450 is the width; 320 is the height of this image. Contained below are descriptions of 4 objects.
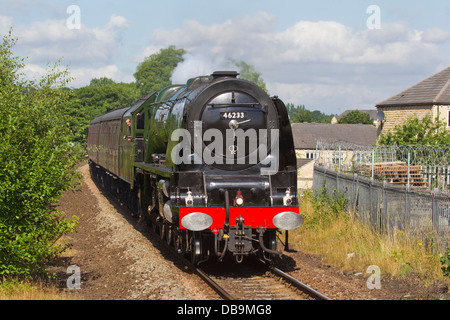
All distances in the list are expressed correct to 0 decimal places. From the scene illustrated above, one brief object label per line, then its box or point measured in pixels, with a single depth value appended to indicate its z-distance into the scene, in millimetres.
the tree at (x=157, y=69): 87625
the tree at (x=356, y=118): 106188
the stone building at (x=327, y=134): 79375
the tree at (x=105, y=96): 83000
